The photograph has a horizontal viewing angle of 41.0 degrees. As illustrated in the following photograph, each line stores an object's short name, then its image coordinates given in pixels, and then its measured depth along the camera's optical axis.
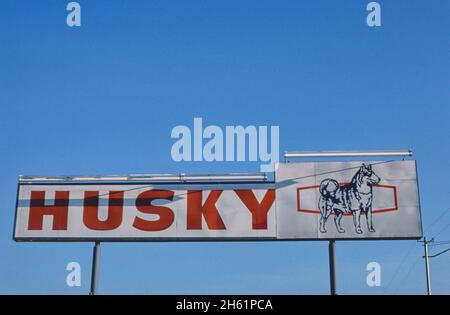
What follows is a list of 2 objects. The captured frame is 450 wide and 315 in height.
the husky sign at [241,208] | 19.80
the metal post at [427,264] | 54.38
